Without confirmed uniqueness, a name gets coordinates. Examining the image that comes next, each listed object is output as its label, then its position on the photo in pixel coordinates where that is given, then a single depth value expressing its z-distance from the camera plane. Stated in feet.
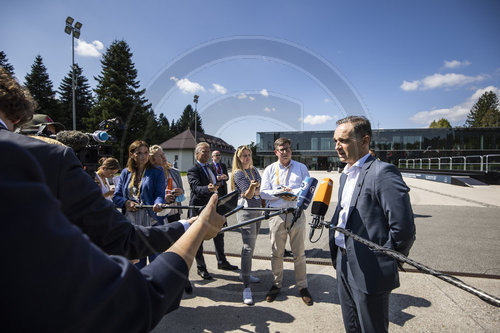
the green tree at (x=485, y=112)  240.96
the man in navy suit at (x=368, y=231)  6.57
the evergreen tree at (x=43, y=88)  149.89
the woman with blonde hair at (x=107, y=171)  17.88
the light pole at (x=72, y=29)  55.93
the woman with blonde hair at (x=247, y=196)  12.69
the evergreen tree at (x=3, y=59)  154.40
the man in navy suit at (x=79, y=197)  3.35
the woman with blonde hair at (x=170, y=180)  13.78
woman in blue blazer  12.58
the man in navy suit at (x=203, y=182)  15.28
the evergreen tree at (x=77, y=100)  159.12
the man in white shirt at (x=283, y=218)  12.28
